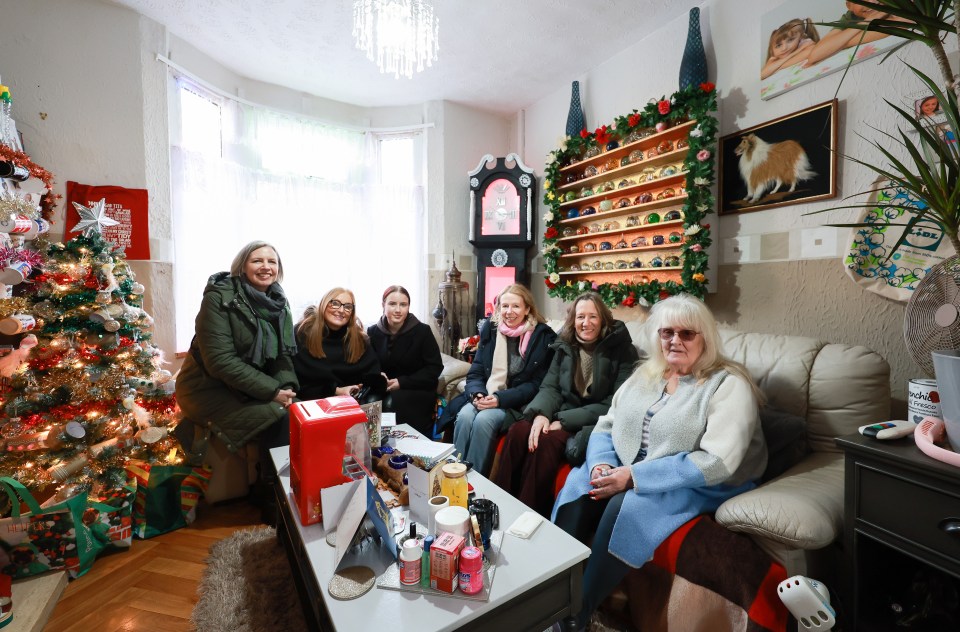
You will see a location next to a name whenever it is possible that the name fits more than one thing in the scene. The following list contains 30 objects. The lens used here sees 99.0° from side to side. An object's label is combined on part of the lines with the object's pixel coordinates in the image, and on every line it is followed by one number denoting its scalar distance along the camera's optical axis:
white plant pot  0.94
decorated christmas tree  1.74
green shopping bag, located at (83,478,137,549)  1.75
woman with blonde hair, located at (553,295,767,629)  1.28
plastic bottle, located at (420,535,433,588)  0.93
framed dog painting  1.90
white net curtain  2.91
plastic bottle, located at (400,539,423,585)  0.93
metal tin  1.07
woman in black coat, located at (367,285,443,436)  2.57
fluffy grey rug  1.40
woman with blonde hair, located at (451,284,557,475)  2.09
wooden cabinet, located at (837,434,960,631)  0.94
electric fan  1.07
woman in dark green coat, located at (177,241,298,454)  2.03
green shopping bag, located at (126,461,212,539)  1.92
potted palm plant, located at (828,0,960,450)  0.92
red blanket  1.07
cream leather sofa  1.09
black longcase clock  3.51
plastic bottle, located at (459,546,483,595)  0.90
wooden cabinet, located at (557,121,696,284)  2.45
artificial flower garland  2.17
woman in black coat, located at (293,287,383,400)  2.41
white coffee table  0.86
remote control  1.06
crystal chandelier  2.01
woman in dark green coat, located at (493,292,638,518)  1.77
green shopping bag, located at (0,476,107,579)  1.55
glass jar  1.15
